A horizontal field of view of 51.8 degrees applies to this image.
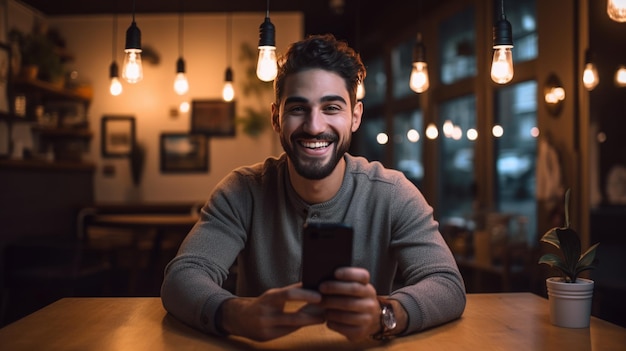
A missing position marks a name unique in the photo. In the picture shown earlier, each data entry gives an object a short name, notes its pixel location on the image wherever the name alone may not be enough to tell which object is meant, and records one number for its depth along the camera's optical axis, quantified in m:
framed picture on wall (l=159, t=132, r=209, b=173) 8.98
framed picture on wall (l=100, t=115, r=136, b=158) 8.91
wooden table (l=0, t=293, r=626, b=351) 1.47
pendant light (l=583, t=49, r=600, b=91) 4.90
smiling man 1.45
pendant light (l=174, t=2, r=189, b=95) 4.62
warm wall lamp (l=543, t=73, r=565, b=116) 5.80
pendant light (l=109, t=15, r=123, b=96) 5.33
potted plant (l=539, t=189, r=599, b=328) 1.64
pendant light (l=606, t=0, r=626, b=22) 2.28
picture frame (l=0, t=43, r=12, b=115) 6.88
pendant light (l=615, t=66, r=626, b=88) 5.16
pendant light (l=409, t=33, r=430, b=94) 3.45
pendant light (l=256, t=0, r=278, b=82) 2.31
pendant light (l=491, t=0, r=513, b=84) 2.06
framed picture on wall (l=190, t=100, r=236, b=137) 8.95
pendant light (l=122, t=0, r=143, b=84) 2.61
